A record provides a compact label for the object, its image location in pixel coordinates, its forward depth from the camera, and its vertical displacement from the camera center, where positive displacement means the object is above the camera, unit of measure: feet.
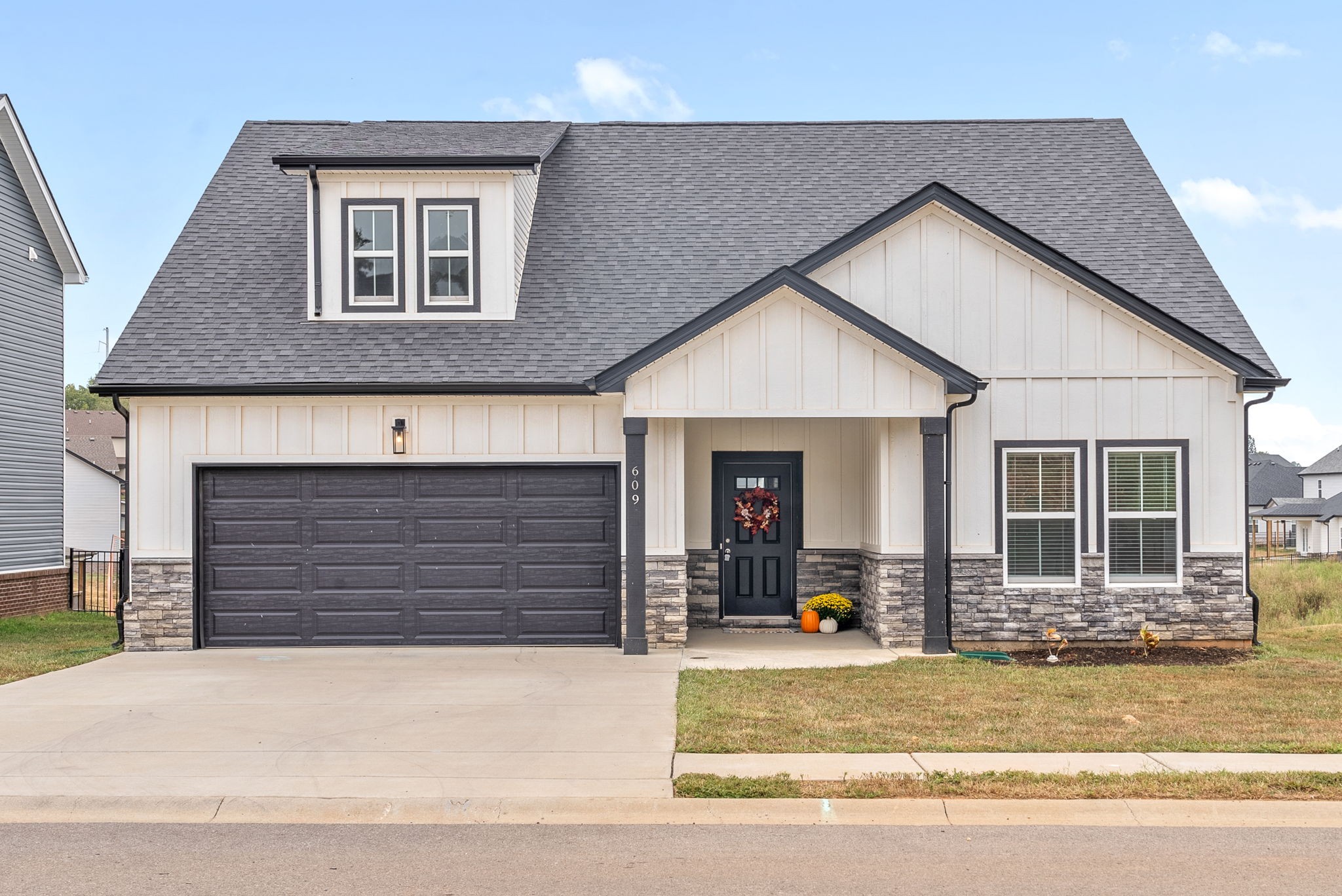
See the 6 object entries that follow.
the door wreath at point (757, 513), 49.96 -1.11
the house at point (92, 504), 142.31 -1.78
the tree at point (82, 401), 269.44 +22.09
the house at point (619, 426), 43.60 +2.45
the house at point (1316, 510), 201.77 -5.02
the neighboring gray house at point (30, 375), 61.57 +6.62
